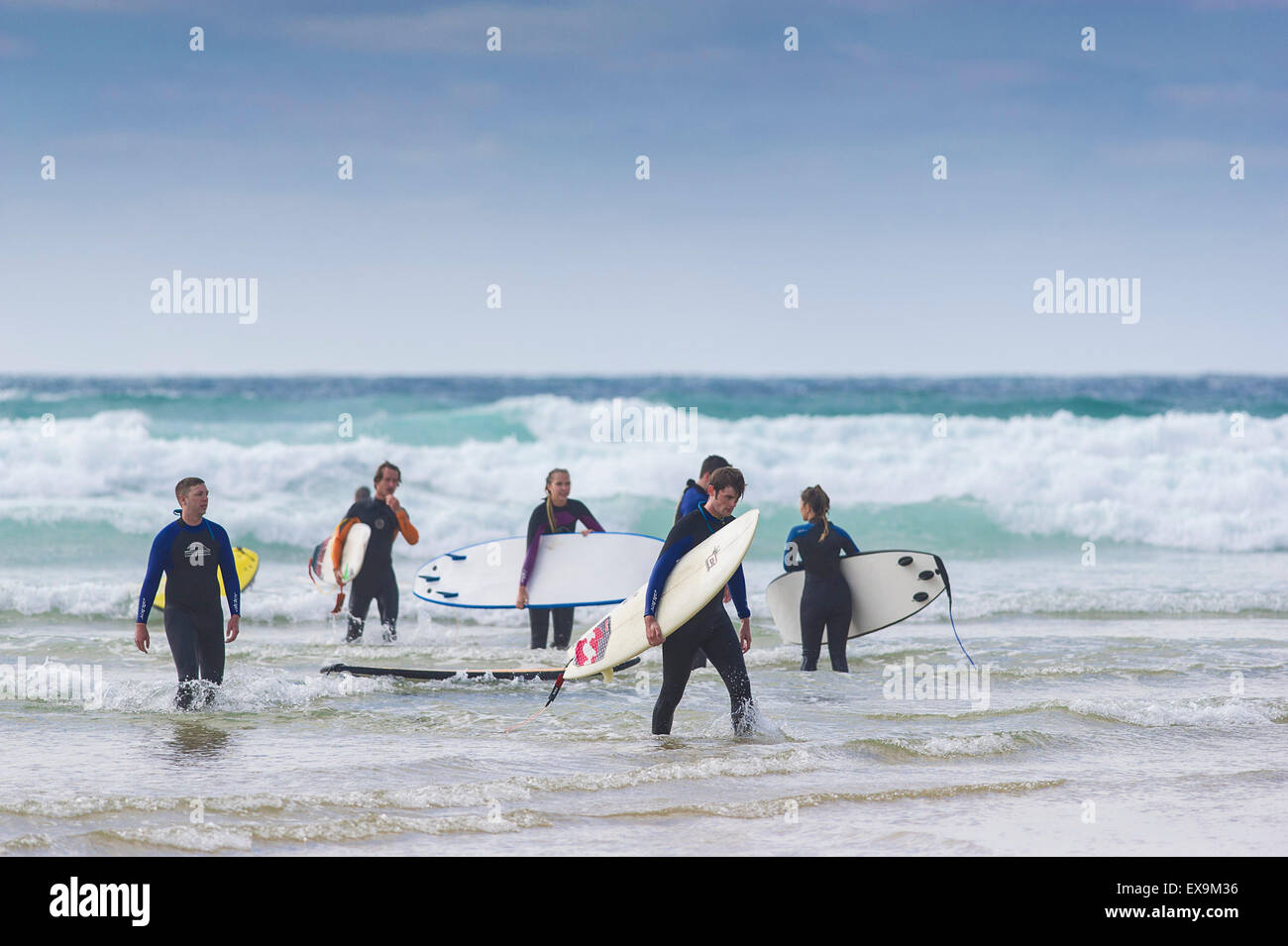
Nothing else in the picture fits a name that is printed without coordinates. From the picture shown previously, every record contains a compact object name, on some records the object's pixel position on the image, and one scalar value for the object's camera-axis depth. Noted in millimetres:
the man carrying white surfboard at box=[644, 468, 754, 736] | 13070
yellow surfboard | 25141
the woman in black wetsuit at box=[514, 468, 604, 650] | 20516
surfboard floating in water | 18062
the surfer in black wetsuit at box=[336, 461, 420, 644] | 21656
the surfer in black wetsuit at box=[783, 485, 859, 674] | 18359
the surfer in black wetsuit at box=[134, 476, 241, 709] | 14687
